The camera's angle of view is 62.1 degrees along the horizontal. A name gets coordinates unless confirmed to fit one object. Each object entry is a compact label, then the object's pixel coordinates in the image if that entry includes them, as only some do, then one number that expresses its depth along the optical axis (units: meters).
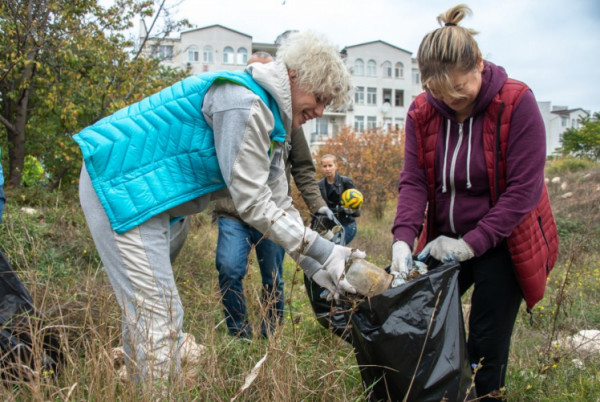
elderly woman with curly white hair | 1.89
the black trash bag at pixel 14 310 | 2.21
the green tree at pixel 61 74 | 5.75
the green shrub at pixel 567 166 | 15.19
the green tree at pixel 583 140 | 19.77
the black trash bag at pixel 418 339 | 1.76
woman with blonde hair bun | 1.92
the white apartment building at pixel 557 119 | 49.85
